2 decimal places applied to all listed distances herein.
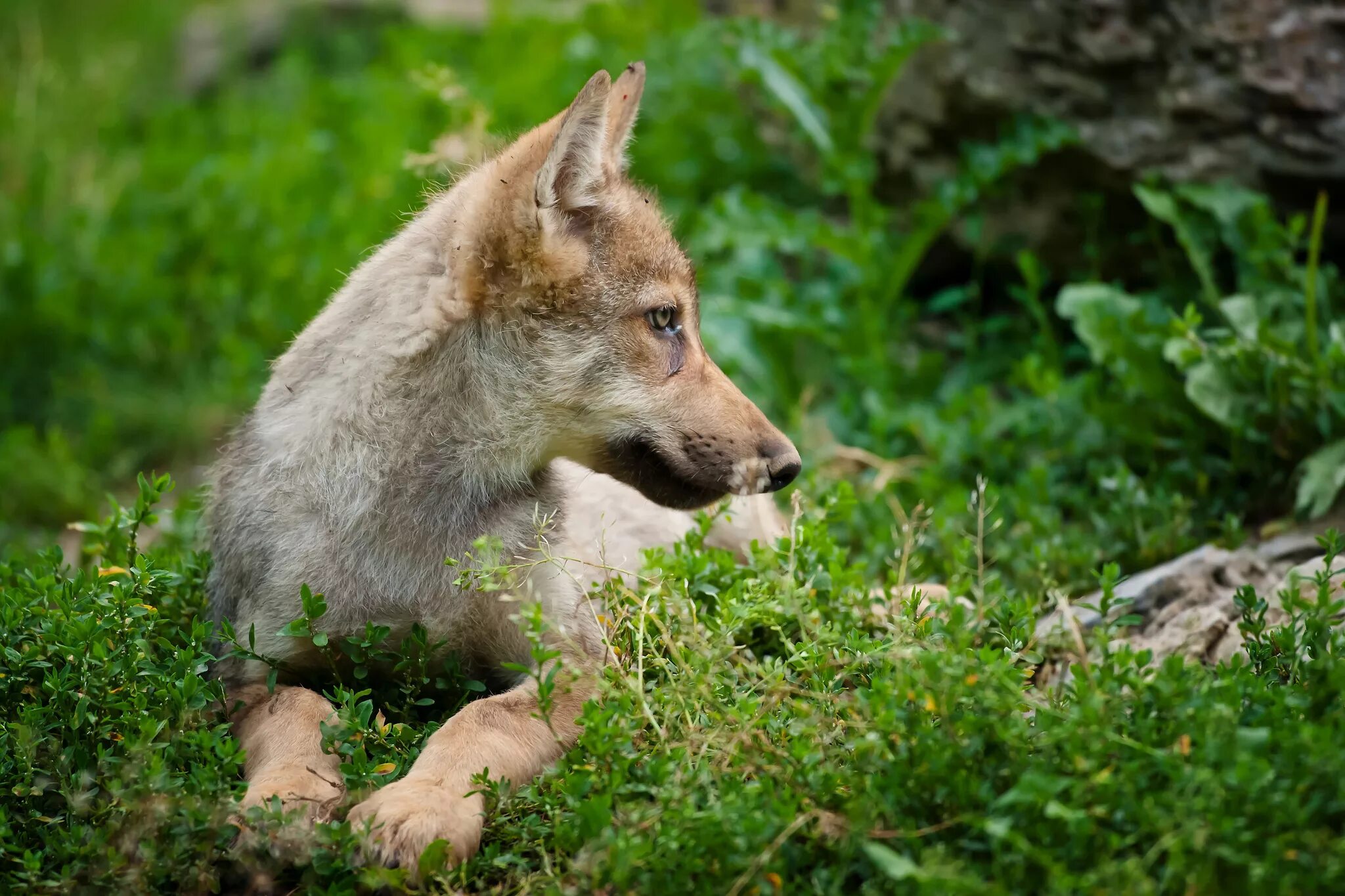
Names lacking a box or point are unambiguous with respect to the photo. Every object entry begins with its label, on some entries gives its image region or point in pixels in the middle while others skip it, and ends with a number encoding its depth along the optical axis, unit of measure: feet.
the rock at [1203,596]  26.84
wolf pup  24.75
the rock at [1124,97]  36.70
